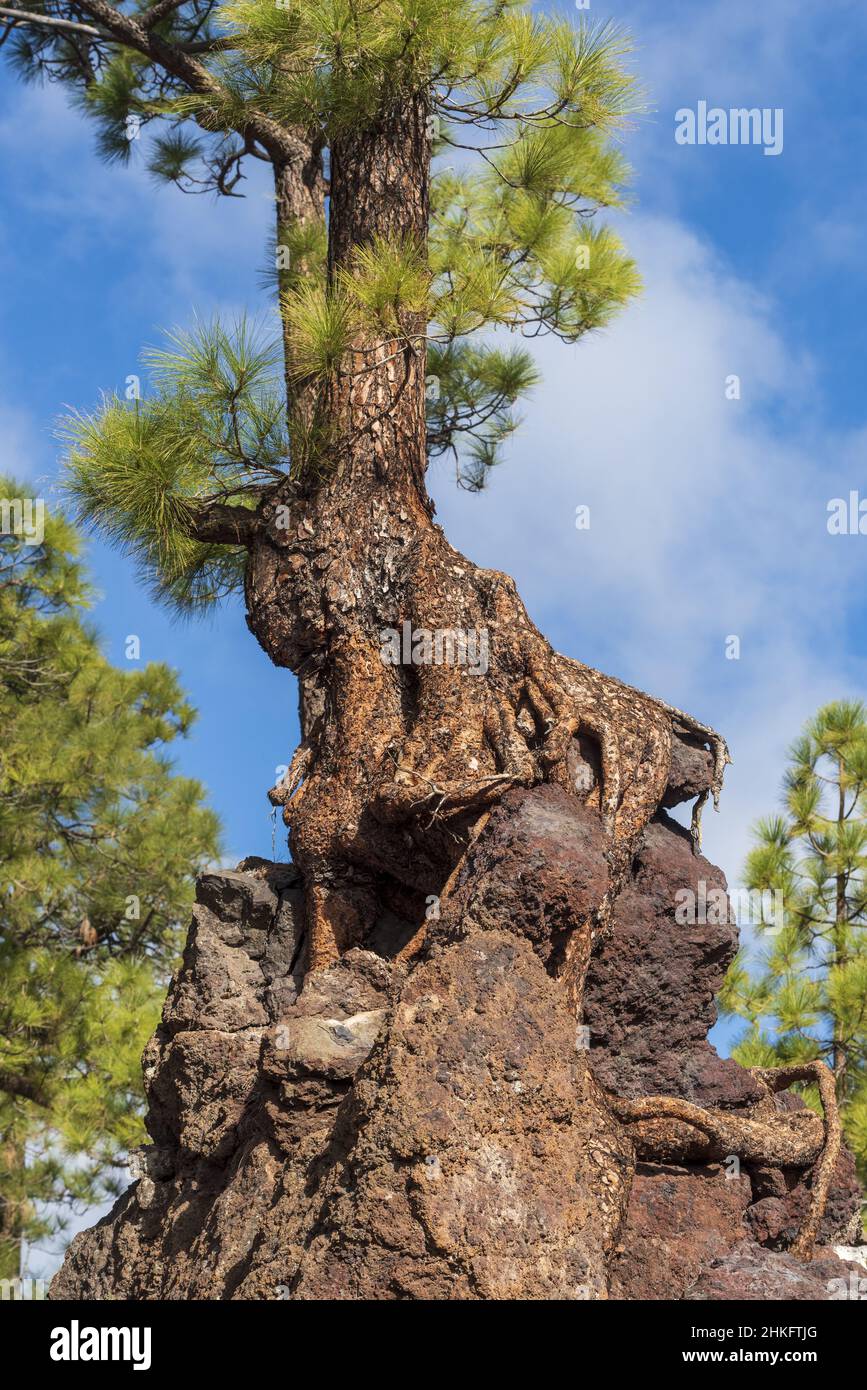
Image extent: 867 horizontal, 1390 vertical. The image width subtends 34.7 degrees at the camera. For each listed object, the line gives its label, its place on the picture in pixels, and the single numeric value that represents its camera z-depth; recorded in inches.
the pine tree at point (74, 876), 344.2
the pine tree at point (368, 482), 161.9
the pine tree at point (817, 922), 320.2
